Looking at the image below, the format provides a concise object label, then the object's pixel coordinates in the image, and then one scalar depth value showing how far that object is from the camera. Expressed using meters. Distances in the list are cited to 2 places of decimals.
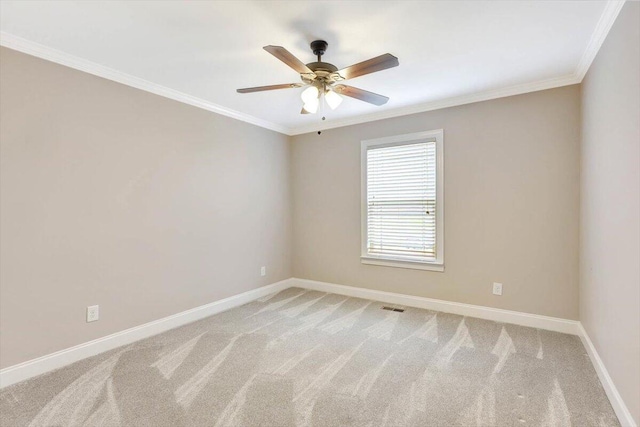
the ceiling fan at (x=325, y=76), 1.87
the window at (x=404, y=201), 3.64
